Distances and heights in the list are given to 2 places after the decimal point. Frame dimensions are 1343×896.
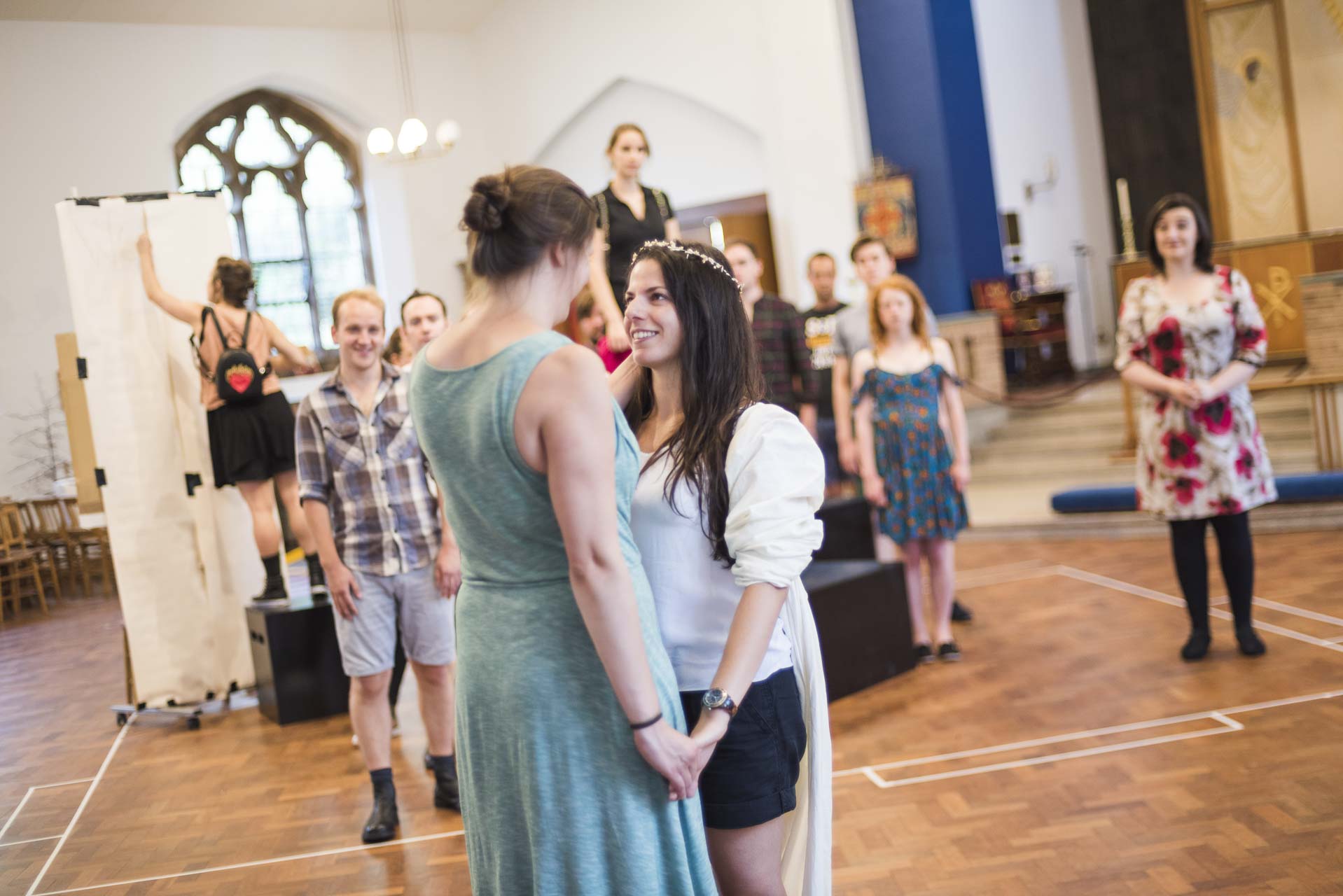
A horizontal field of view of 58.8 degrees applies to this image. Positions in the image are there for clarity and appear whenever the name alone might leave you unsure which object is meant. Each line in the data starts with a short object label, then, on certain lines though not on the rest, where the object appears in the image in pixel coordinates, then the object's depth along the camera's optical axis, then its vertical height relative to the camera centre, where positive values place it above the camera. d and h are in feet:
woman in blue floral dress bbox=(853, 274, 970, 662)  15.48 -1.15
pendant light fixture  36.68 +8.32
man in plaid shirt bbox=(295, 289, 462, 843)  11.67 -1.11
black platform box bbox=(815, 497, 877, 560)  19.13 -2.90
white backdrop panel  17.67 -0.12
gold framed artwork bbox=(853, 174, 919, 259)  36.58 +4.08
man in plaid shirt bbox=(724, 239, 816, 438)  17.52 +0.06
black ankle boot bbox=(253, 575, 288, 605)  18.30 -2.51
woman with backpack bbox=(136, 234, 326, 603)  17.46 +0.47
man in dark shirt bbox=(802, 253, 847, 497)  20.95 +0.39
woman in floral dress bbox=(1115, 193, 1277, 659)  13.42 -1.07
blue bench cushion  21.12 -3.57
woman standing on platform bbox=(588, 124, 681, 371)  14.24 +2.00
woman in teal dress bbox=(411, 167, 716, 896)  5.03 -0.91
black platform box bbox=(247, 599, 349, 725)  17.21 -3.47
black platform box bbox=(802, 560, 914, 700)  14.69 -3.43
